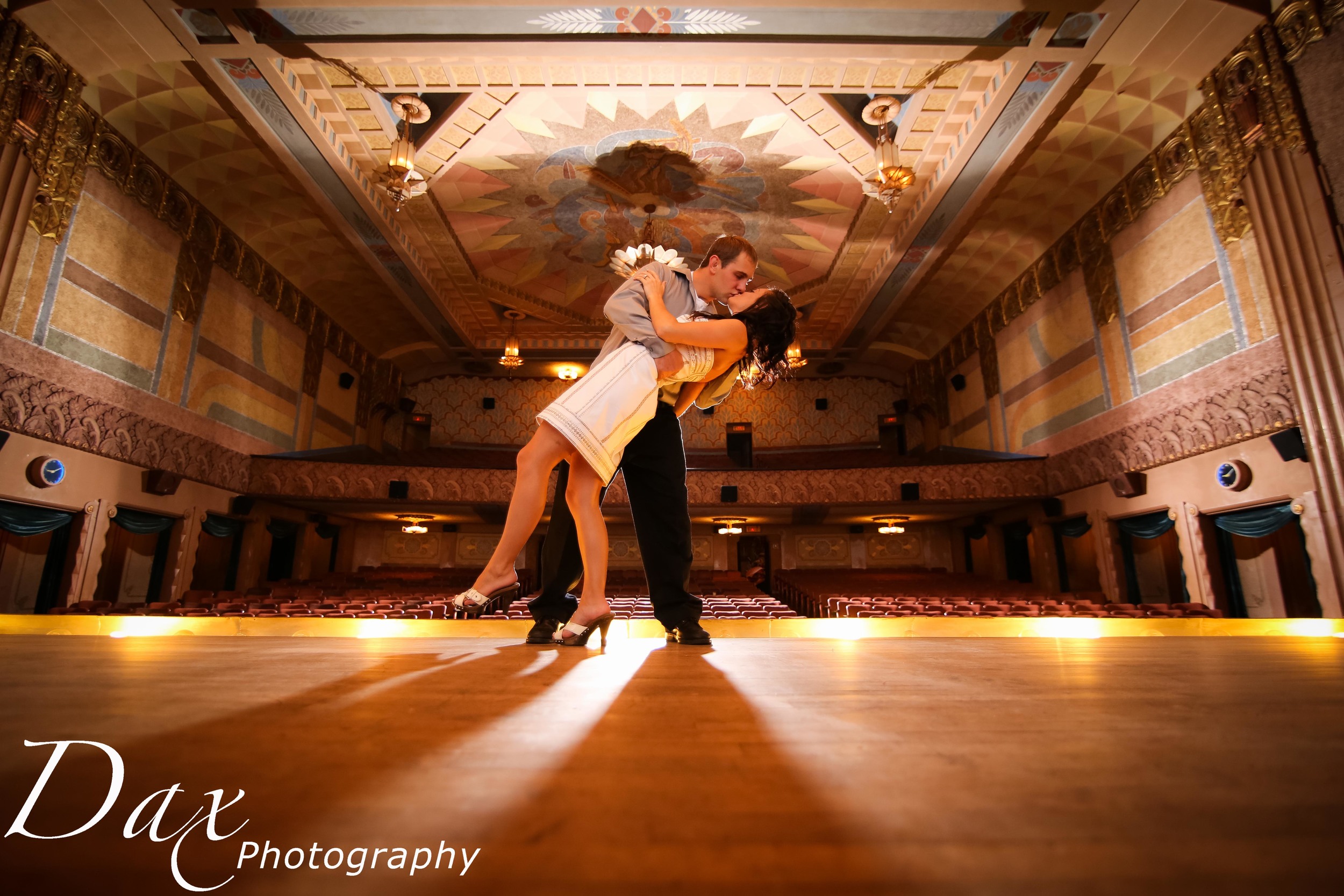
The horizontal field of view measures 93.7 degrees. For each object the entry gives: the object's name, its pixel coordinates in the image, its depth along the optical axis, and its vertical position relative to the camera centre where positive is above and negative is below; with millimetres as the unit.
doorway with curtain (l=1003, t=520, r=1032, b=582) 12055 +630
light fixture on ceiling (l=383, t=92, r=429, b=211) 7160 +4828
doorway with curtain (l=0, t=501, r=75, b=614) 6777 +392
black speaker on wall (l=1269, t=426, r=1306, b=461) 6094 +1362
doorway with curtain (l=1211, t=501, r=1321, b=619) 7316 +195
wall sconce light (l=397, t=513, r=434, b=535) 13469 +1435
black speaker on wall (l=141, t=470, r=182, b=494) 8258 +1366
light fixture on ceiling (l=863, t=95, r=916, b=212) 7438 +4946
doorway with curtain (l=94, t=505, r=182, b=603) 8328 +453
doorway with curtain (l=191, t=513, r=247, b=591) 9805 +606
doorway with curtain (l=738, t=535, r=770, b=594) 18516 +1032
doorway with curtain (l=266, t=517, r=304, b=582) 11992 +655
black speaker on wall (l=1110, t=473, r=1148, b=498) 8391 +1350
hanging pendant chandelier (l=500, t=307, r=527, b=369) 12883 +4775
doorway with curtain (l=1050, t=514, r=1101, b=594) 10039 +538
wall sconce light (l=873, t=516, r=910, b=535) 13586 +1381
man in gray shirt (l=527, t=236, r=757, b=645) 1712 +306
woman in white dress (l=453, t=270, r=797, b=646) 1557 +378
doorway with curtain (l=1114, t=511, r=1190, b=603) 8398 +413
